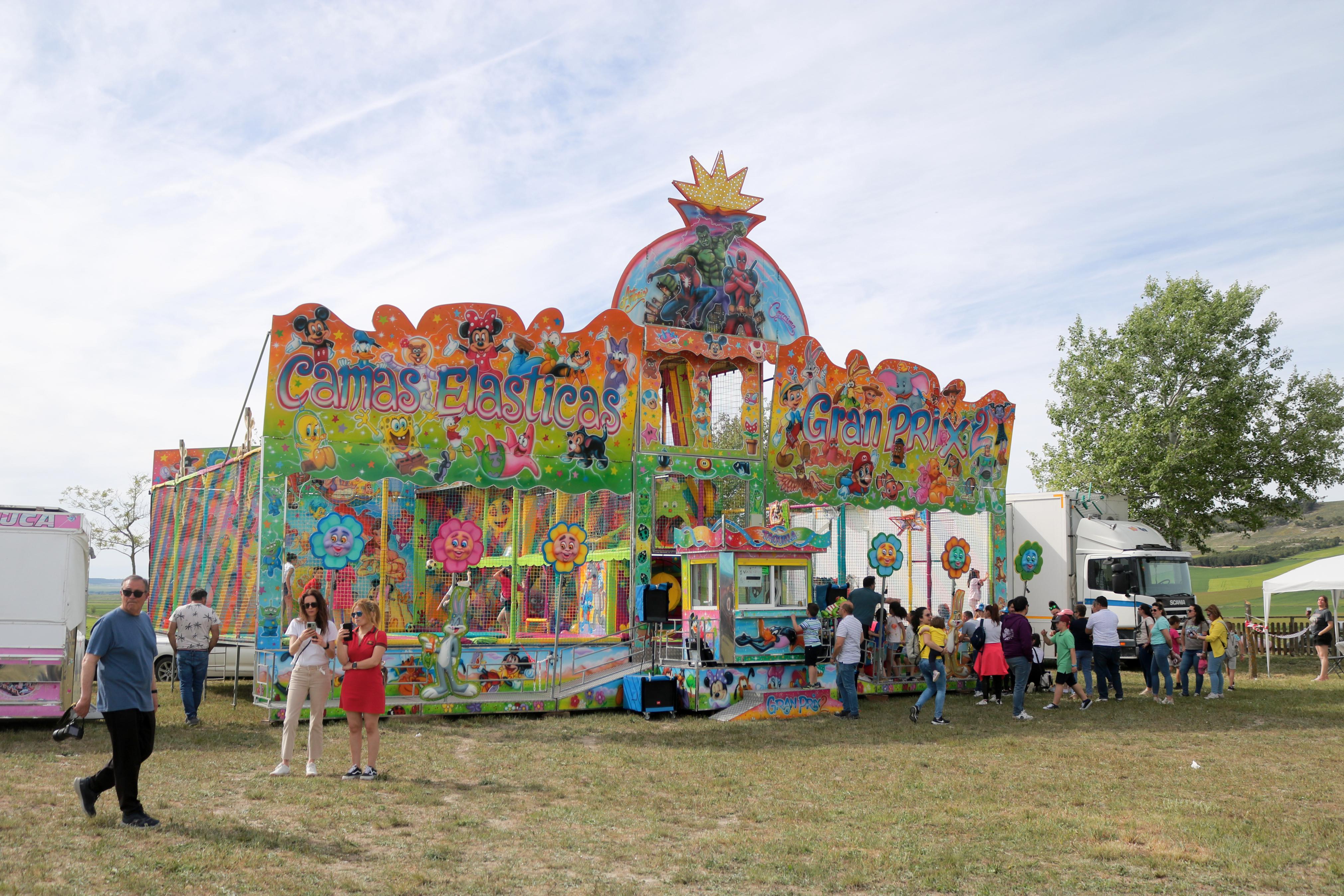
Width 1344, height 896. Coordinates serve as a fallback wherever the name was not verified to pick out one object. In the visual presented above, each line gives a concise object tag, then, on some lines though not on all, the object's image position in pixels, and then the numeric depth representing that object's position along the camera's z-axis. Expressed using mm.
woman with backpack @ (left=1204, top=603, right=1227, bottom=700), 17266
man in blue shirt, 7449
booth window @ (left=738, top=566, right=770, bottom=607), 15617
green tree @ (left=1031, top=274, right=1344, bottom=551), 29219
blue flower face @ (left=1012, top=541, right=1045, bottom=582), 21859
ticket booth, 15422
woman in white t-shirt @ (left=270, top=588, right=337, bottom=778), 9812
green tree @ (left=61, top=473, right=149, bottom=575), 37688
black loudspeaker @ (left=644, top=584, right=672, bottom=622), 16719
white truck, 22938
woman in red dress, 9414
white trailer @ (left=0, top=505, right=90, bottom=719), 12102
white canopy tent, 22250
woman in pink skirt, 15594
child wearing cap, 15828
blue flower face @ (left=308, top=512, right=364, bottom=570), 14438
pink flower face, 15219
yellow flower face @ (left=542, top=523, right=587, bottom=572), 15992
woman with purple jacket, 14914
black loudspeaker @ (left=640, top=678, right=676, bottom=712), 15078
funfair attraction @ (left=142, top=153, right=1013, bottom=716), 14789
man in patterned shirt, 13414
